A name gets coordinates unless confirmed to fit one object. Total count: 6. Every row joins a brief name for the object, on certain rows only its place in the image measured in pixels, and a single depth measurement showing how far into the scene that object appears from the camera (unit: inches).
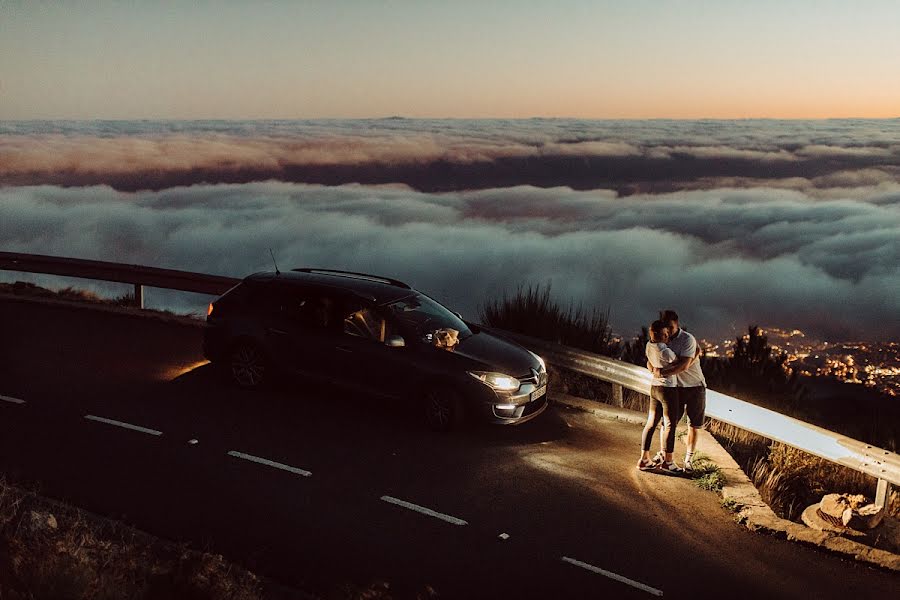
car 418.6
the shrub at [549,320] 666.8
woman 378.0
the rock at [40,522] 278.1
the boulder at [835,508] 344.5
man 378.3
